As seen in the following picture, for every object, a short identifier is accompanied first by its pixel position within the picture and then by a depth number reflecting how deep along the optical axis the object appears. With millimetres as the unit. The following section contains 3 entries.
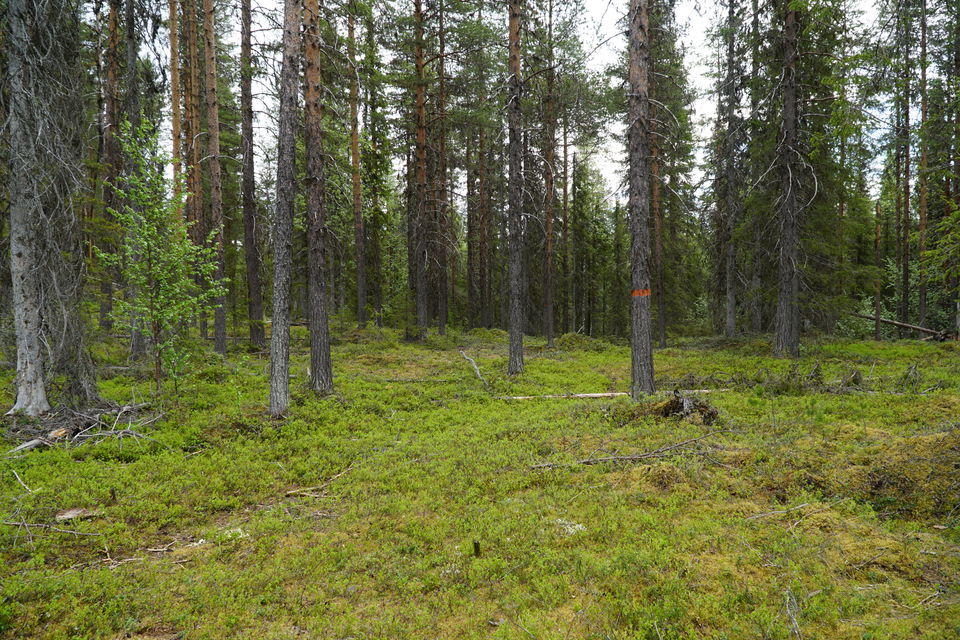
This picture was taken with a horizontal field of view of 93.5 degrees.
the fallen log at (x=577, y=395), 10886
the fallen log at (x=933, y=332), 18472
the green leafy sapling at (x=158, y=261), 8609
